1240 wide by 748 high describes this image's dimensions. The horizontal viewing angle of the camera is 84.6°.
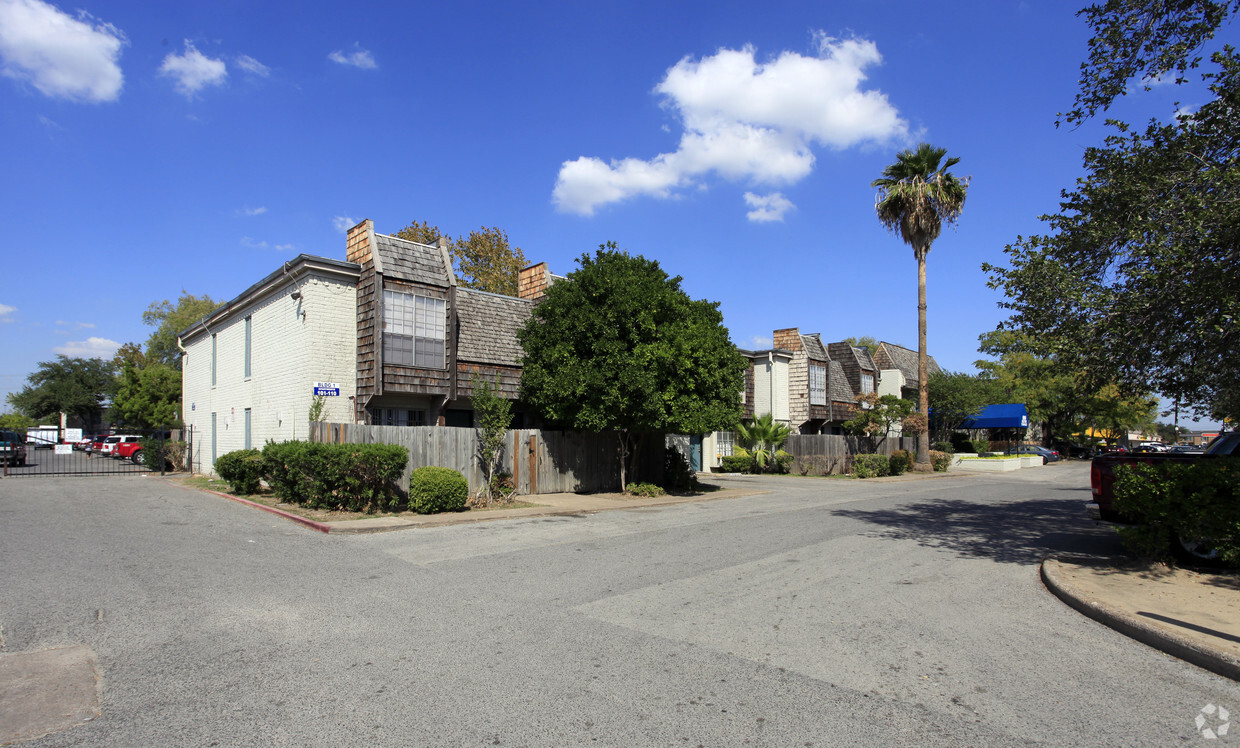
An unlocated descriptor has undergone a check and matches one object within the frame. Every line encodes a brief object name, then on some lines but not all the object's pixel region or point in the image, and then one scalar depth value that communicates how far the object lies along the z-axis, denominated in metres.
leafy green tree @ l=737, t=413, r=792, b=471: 30.75
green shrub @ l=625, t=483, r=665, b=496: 19.91
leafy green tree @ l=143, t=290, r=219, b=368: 59.94
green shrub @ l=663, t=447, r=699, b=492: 21.83
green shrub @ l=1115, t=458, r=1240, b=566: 7.88
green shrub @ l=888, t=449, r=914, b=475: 31.80
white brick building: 18.42
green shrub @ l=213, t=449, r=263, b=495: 17.56
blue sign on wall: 18.05
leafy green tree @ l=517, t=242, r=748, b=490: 17.77
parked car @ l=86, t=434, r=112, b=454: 46.53
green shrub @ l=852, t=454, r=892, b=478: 29.69
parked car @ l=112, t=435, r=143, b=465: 34.72
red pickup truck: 9.88
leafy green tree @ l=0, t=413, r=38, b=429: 77.47
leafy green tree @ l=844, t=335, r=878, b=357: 85.19
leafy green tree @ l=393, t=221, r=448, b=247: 39.22
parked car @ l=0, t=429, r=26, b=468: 26.89
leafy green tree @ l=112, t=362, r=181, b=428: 40.25
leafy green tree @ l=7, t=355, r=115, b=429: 74.25
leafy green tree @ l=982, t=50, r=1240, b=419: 8.01
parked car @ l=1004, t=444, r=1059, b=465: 49.59
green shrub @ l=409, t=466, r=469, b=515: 14.53
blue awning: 47.00
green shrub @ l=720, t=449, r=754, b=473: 31.22
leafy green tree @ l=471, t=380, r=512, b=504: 16.55
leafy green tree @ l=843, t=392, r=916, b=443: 32.81
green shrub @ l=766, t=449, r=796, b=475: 31.45
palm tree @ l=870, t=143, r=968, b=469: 30.59
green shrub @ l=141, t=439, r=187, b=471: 27.55
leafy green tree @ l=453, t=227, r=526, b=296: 39.44
